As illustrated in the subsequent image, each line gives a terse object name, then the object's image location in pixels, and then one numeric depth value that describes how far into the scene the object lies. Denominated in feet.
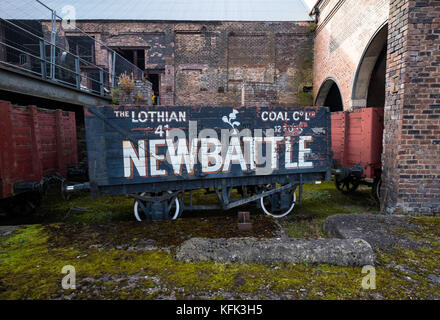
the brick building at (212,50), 55.11
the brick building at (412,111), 14.11
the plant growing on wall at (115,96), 37.32
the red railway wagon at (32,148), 15.16
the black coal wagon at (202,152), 14.48
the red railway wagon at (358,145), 19.35
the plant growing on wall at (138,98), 32.88
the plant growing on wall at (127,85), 33.01
